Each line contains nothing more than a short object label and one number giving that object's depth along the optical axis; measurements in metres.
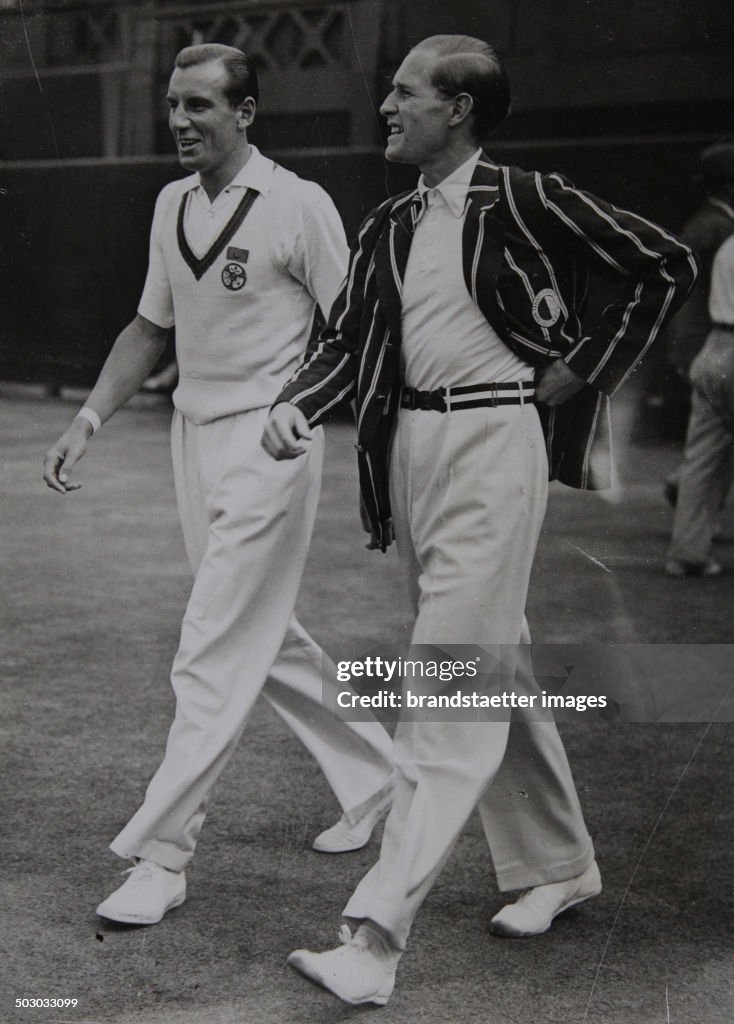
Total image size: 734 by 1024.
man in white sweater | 3.20
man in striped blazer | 2.87
